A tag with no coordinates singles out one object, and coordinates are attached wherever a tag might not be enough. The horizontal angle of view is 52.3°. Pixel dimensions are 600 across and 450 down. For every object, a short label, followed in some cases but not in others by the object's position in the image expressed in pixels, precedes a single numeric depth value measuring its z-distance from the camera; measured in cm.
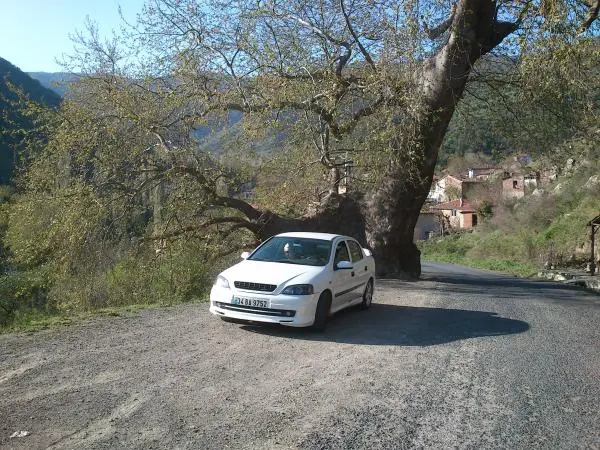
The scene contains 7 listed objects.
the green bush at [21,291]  1904
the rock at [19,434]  485
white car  881
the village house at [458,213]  7700
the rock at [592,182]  4362
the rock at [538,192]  5120
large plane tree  1648
